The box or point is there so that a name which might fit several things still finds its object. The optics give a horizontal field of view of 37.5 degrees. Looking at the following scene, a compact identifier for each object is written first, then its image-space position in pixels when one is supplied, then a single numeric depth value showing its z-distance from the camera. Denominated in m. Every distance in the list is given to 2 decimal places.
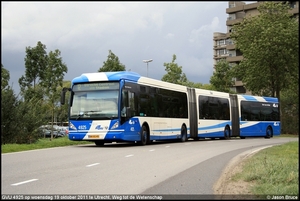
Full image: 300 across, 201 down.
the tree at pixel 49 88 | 25.53
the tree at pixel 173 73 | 51.88
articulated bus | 20.34
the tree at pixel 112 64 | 43.03
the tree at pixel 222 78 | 55.03
